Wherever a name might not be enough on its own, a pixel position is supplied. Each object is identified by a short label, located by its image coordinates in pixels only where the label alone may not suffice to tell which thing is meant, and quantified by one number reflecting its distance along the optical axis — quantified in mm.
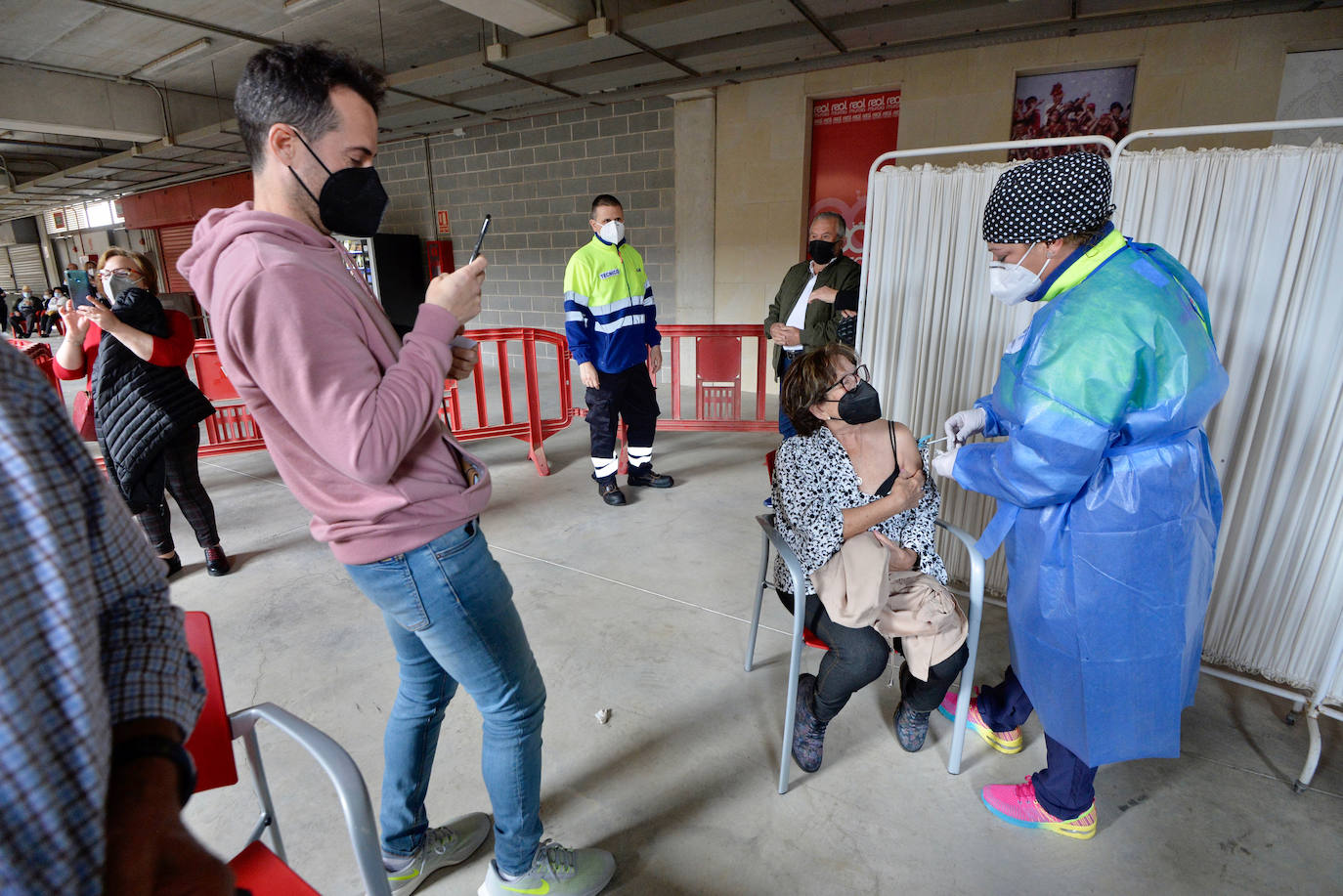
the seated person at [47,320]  14861
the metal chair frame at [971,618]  1703
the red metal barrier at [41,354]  4703
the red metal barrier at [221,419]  4375
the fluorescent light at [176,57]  6566
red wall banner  5898
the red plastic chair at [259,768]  926
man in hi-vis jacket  3723
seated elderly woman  1764
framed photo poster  5000
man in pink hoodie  941
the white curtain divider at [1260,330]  1887
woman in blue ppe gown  1352
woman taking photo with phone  2648
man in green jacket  3484
